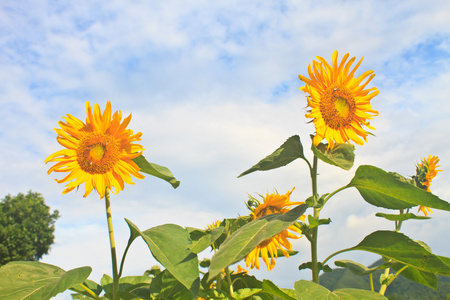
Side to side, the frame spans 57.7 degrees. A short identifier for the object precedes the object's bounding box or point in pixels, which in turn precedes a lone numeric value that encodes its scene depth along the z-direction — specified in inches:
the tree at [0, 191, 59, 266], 766.5
